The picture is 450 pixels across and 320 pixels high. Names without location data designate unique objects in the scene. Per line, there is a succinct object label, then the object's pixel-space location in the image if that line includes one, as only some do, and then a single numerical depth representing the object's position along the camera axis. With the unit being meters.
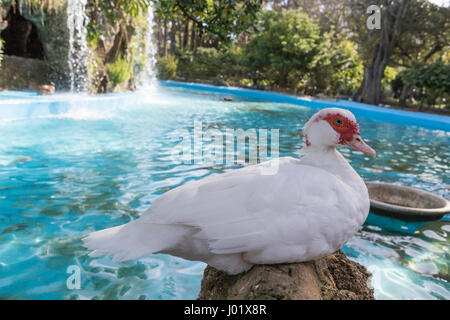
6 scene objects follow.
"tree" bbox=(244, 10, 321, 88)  19.95
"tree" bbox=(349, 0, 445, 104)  15.43
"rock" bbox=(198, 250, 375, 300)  1.31
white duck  1.33
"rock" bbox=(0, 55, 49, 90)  9.80
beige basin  2.93
